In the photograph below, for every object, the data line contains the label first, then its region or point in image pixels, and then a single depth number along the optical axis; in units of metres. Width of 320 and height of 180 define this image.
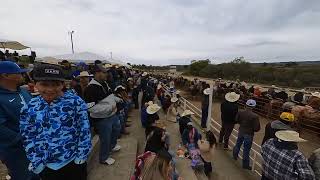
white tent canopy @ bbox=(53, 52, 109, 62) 8.12
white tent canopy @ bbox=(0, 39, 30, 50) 8.32
